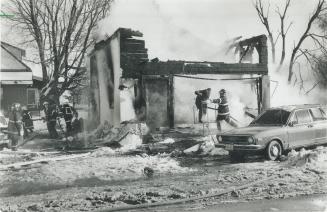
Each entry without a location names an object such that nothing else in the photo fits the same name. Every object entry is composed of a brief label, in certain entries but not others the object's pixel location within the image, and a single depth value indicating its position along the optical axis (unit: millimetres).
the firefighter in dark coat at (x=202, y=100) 18328
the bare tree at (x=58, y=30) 24312
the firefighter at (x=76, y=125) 20366
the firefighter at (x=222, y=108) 16156
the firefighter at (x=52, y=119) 19672
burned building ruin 16531
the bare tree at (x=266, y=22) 37938
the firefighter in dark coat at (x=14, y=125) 16438
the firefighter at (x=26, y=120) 19634
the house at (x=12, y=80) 25125
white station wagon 11328
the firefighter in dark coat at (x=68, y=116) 19344
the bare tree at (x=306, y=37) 33822
